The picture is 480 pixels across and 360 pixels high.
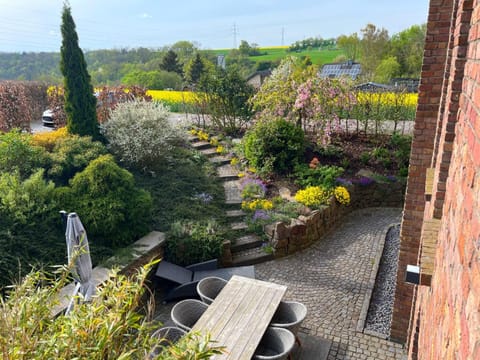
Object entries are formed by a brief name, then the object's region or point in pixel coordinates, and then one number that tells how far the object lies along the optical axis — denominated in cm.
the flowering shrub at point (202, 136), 1156
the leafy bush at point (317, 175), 832
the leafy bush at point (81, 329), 172
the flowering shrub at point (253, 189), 815
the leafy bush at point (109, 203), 590
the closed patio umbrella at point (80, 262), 372
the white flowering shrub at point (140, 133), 855
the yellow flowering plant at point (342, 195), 810
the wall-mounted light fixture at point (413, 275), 273
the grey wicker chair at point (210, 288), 466
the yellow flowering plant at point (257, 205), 770
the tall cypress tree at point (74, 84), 872
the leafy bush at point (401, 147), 955
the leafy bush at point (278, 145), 909
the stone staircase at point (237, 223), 666
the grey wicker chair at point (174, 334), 415
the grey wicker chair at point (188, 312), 426
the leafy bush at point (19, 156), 659
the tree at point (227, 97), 1206
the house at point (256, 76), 3436
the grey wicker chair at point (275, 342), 384
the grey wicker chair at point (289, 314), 436
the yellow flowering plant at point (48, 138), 792
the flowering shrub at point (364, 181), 884
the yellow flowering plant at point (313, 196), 766
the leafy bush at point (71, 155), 717
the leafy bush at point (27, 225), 503
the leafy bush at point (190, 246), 616
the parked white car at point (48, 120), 1390
